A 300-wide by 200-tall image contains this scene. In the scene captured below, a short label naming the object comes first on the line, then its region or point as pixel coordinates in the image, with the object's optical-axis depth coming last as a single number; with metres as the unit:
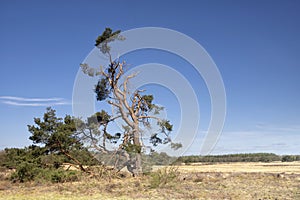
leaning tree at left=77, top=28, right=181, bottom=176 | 20.03
